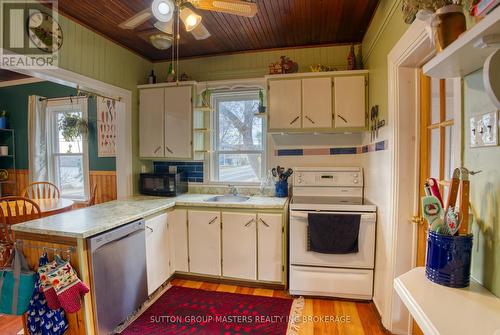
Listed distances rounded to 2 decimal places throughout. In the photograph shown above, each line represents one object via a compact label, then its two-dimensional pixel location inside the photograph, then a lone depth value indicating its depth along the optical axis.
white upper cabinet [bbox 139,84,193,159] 2.77
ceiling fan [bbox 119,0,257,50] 1.43
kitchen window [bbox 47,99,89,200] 3.87
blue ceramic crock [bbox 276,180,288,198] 2.69
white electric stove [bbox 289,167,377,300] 2.13
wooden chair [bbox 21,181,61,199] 3.50
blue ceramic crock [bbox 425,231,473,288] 0.84
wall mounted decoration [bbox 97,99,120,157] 3.71
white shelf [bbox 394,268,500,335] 0.66
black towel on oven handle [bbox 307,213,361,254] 2.10
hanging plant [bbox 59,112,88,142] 3.73
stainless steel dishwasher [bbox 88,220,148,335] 1.63
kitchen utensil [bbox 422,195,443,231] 0.94
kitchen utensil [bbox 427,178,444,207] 1.03
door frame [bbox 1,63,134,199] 2.77
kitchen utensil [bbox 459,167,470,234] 0.87
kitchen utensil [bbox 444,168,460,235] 0.88
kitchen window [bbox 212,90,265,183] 2.95
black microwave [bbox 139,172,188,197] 2.76
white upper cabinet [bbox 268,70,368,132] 2.40
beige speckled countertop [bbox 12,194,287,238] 1.59
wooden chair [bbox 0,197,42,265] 2.20
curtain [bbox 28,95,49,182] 3.91
